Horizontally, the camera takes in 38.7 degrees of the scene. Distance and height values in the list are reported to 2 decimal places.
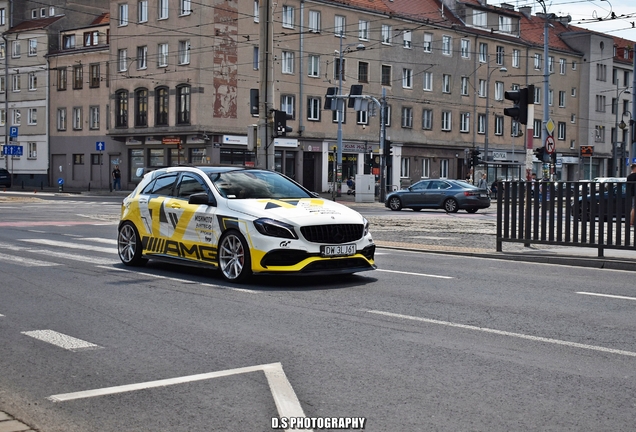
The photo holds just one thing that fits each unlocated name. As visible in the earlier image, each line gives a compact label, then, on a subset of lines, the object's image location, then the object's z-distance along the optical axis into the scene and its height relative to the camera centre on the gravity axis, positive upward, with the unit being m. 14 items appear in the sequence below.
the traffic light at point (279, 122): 21.03 +1.12
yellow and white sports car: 10.88 -0.71
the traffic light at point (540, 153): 23.78 +0.54
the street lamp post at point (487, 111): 63.88 +4.35
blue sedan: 37.50 -1.03
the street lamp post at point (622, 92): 78.07 +7.11
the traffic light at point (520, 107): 17.89 +1.31
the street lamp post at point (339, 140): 50.43 +1.79
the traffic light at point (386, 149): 46.88 +1.15
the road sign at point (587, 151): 52.61 +1.35
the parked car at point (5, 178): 68.25 -0.82
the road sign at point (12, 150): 60.81 +1.18
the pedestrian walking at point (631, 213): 13.60 -0.58
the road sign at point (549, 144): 24.85 +0.82
